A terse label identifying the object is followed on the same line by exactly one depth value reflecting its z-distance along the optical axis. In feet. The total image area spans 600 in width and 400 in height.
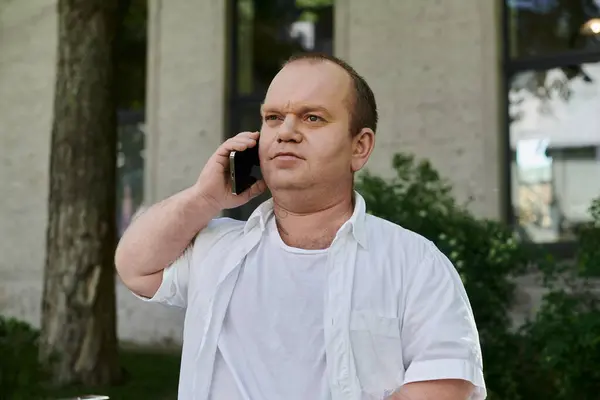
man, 9.57
